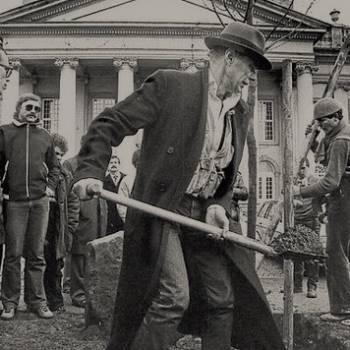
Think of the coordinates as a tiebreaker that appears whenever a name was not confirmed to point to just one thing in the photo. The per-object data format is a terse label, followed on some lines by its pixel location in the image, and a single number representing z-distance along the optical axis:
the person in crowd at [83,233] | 7.37
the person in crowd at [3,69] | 5.27
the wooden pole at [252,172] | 8.35
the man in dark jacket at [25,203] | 6.34
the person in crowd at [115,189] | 7.89
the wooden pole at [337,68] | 8.20
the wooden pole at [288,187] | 5.30
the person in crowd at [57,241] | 6.98
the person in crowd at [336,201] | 5.81
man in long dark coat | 3.17
